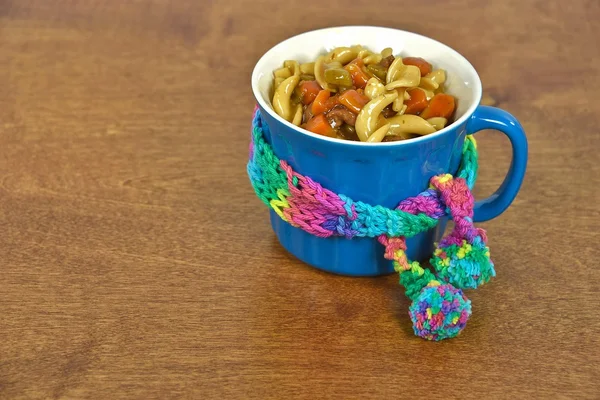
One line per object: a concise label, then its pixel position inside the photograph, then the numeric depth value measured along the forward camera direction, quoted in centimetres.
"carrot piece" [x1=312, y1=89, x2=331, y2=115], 61
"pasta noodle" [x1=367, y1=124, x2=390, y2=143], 58
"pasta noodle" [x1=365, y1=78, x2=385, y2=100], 61
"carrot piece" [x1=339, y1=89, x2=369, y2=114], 60
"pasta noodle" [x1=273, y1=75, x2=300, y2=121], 62
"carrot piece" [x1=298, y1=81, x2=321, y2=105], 63
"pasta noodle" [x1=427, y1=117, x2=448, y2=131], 61
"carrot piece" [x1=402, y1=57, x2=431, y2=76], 66
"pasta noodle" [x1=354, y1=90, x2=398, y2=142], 59
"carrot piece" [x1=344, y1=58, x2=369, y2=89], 63
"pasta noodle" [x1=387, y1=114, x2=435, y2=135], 60
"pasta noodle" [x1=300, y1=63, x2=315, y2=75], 66
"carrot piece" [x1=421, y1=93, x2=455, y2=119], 62
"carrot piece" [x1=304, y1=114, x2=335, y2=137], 59
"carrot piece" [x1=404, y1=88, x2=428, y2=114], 62
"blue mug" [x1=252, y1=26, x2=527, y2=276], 57
